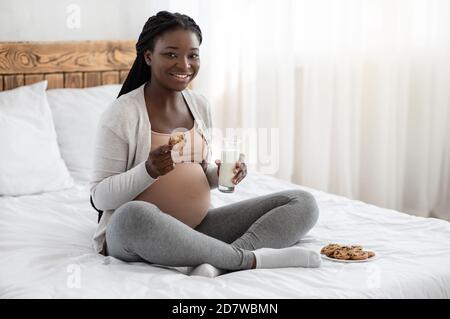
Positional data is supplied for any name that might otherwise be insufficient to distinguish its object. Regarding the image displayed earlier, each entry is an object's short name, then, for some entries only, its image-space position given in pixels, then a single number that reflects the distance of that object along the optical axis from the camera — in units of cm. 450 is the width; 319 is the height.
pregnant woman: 268
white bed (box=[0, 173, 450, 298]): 253
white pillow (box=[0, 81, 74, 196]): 362
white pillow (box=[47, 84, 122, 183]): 389
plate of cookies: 276
